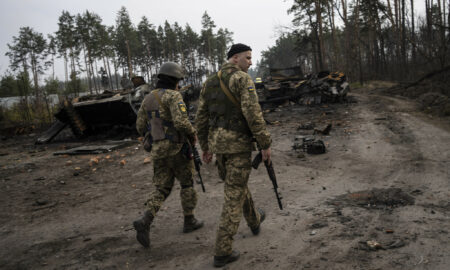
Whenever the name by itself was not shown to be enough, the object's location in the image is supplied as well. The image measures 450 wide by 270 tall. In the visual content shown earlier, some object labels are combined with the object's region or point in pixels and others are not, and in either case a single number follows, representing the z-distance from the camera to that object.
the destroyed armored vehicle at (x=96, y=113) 11.15
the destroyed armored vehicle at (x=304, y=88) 14.81
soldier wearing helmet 3.24
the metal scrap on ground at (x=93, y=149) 9.11
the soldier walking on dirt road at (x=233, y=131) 2.62
